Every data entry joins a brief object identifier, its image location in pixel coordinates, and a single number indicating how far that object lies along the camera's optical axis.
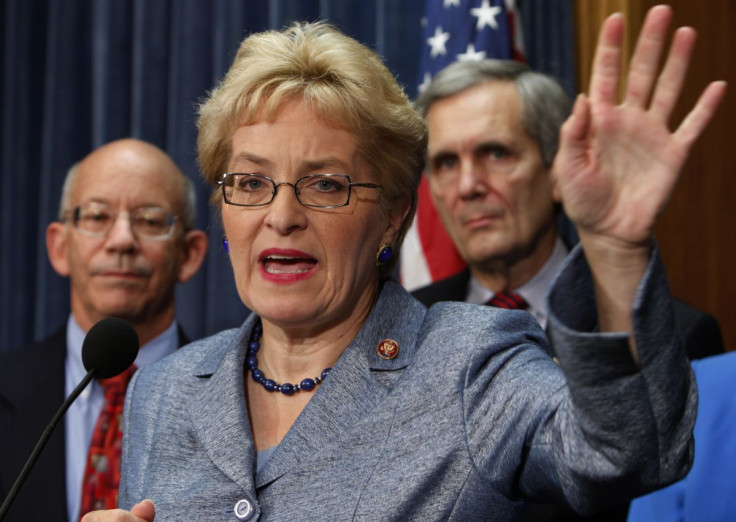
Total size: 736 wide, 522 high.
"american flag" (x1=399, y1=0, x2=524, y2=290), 3.75
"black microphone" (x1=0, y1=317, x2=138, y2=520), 1.47
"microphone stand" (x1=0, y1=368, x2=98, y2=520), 1.26
